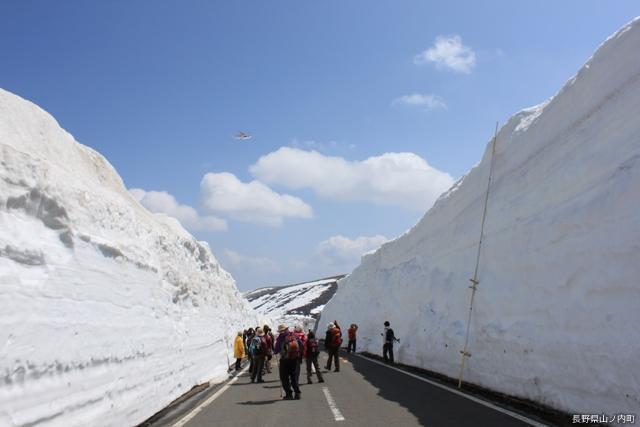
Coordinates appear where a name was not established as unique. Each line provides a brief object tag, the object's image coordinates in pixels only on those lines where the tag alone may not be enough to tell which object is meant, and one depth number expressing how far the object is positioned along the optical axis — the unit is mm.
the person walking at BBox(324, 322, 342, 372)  15602
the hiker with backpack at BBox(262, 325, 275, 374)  14680
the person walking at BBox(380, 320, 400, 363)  18219
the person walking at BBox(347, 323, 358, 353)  24400
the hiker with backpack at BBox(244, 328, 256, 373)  18383
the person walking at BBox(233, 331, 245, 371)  17594
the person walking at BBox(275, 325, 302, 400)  9977
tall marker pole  11297
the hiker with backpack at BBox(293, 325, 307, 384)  10455
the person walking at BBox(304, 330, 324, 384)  12555
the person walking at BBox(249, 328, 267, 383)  13539
